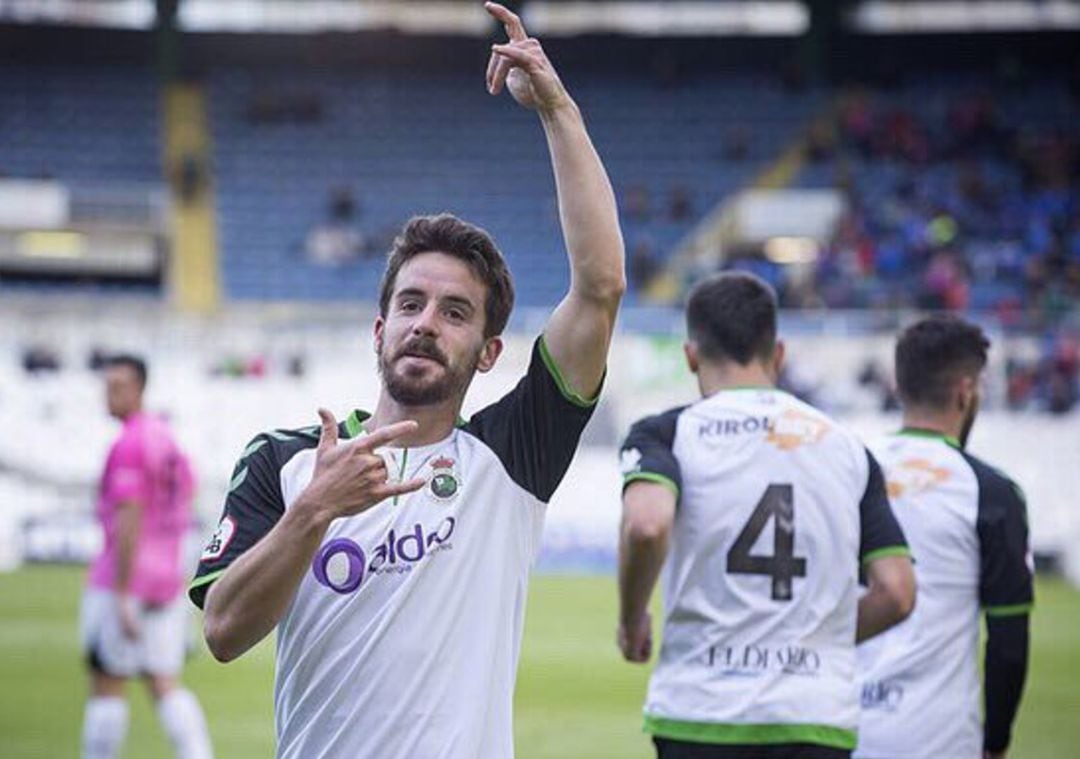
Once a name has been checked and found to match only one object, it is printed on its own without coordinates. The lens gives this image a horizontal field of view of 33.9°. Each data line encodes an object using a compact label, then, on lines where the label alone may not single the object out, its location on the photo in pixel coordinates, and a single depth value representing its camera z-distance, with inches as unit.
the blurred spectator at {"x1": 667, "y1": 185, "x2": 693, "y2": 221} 1507.1
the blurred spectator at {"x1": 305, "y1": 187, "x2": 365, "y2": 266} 1445.6
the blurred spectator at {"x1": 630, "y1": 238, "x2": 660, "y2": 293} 1398.6
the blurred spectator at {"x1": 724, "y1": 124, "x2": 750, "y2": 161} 1590.8
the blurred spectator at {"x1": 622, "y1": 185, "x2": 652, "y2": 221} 1503.4
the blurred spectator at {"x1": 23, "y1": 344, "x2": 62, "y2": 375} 1106.1
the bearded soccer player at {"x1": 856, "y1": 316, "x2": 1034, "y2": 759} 208.4
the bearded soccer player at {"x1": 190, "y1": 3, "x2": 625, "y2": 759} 141.0
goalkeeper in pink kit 359.3
